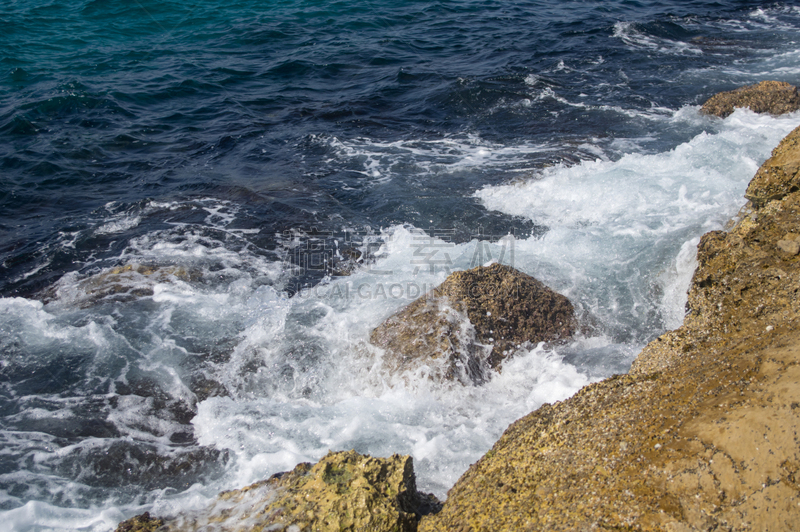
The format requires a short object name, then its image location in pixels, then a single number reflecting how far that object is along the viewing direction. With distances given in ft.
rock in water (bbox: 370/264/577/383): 13.25
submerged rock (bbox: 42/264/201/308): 17.72
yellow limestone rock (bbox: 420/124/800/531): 5.43
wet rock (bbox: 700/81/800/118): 27.81
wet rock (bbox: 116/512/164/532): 8.05
